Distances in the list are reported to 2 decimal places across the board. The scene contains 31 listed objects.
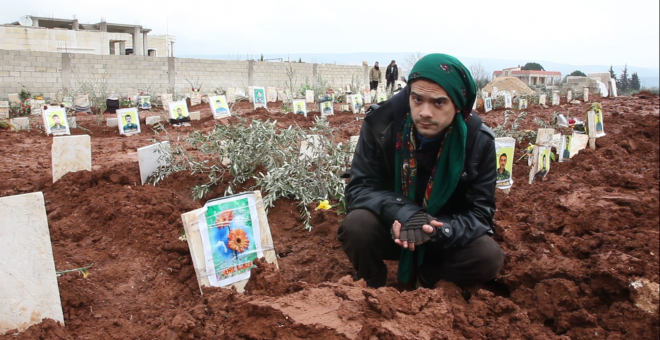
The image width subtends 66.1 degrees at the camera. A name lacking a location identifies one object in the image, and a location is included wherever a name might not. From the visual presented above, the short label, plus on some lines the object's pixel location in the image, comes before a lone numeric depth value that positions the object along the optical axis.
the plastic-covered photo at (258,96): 11.63
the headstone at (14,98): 12.19
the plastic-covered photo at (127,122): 7.83
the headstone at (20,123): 8.15
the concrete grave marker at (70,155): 4.06
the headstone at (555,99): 13.88
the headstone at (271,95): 15.08
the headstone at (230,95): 13.16
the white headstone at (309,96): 13.56
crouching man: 2.12
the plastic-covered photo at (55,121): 7.66
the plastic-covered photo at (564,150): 4.60
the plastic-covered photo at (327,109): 10.34
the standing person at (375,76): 17.00
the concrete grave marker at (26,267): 1.96
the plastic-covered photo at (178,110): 8.69
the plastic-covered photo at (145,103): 12.20
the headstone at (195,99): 12.92
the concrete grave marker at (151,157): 4.03
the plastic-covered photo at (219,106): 9.11
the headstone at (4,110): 9.02
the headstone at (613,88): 19.13
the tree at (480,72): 20.50
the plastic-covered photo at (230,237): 2.37
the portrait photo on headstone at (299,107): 9.90
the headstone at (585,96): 15.97
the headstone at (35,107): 10.63
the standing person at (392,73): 17.55
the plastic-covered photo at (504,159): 3.53
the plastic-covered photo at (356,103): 11.35
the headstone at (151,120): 8.47
